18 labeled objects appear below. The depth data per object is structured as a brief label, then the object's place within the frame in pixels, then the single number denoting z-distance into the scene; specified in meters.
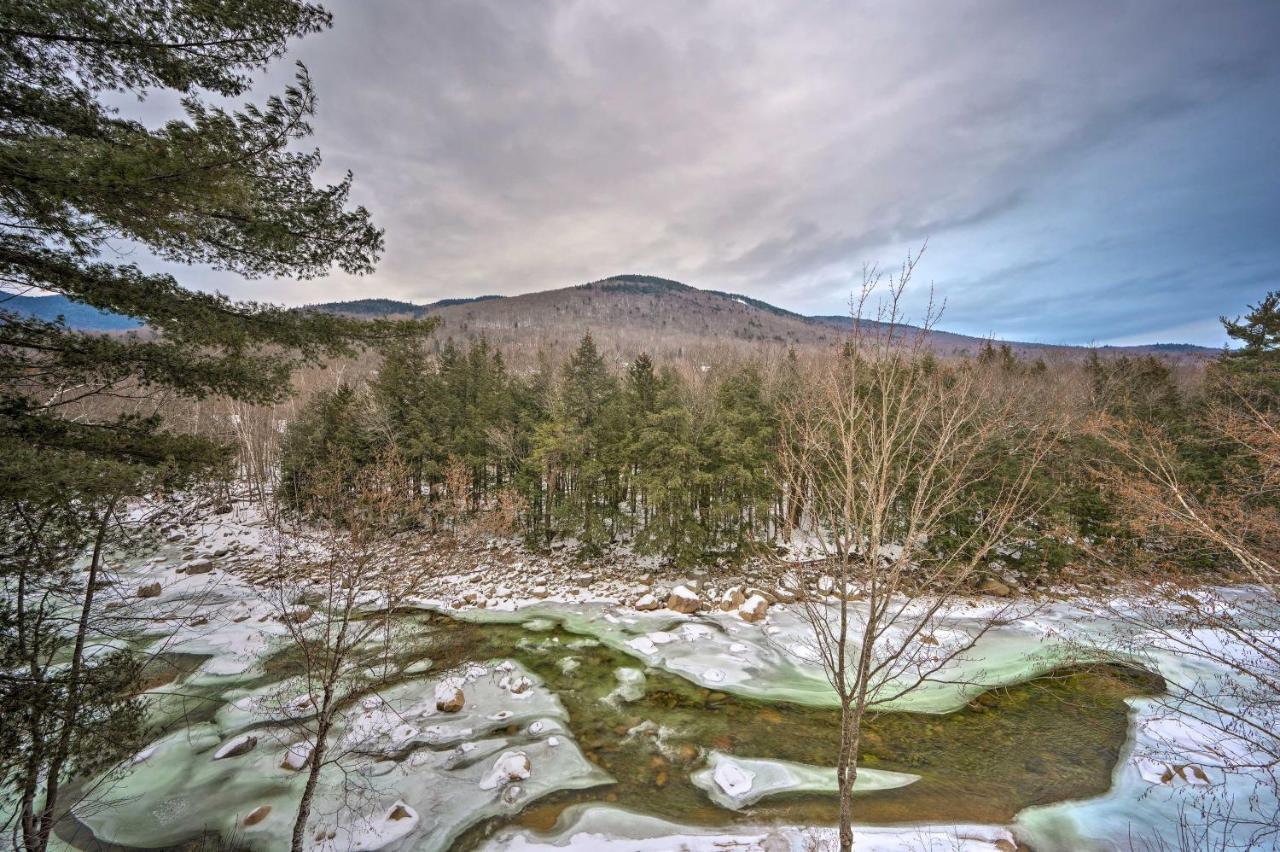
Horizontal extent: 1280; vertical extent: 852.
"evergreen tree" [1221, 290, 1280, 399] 17.58
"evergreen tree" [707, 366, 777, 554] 18.50
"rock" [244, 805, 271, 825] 7.47
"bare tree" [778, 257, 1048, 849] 3.98
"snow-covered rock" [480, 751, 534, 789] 8.30
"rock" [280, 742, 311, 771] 8.53
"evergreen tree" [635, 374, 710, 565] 18.22
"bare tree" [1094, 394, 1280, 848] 6.95
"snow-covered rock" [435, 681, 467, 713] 10.47
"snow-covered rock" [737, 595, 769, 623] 15.67
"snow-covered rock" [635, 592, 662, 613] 16.86
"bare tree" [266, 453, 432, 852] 6.52
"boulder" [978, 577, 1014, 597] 17.14
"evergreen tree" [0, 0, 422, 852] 3.88
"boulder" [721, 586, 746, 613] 16.47
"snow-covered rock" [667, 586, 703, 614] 16.52
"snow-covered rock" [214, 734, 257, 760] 8.92
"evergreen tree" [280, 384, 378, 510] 21.58
